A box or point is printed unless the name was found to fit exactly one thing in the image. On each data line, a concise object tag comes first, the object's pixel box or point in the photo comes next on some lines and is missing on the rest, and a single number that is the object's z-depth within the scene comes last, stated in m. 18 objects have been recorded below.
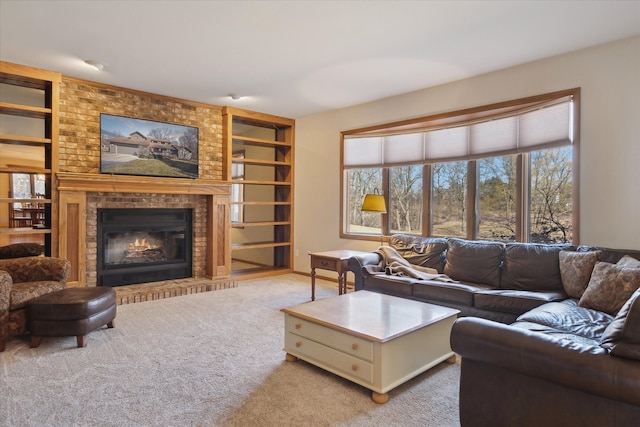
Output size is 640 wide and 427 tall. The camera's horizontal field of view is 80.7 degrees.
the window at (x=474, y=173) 3.99
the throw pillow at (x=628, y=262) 2.88
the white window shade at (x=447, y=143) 4.73
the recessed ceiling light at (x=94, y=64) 4.18
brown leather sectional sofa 1.58
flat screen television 5.08
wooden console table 4.56
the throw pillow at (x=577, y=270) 3.20
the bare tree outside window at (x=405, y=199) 5.29
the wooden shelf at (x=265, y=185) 6.42
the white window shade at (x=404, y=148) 5.18
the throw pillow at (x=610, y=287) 2.75
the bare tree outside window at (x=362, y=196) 5.78
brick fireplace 4.64
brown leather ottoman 3.22
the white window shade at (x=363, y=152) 5.68
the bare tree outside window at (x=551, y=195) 3.96
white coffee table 2.44
